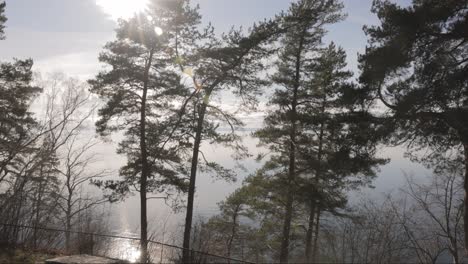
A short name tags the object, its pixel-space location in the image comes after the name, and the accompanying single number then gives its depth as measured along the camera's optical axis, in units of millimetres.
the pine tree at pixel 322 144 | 13180
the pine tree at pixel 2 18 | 13680
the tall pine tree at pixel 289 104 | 13458
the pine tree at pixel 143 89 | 11734
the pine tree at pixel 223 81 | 9734
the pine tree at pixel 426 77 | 7980
